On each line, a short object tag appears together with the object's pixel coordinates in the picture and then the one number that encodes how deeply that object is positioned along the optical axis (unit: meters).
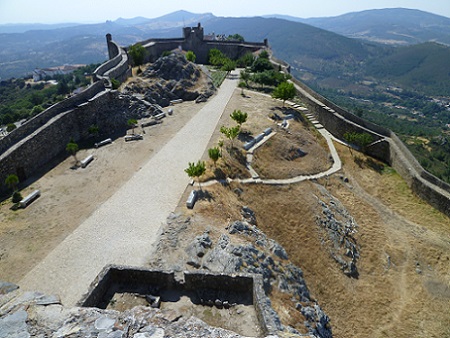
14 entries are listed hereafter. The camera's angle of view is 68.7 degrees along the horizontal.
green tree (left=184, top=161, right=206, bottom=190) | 21.27
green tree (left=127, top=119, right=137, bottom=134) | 30.59
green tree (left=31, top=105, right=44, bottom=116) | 68.88
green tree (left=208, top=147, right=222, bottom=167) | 23.46
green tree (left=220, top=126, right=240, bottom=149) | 27.14
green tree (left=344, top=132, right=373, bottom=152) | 35.78
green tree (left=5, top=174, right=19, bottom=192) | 20.88
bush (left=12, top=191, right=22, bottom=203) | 20.28
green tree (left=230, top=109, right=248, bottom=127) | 29.97
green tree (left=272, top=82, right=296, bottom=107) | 37.53
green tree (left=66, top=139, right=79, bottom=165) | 25.28
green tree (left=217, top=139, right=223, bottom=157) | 26.19
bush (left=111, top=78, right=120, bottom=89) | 34.74
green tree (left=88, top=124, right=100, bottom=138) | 29.13
